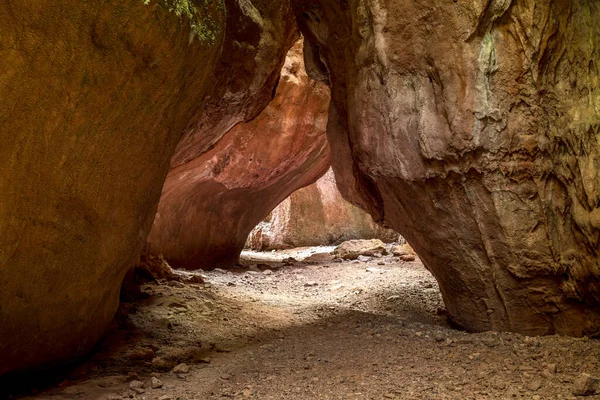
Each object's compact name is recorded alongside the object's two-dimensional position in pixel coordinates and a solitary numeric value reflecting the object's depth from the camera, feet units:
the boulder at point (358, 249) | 34.86
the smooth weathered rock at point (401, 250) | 33.99
